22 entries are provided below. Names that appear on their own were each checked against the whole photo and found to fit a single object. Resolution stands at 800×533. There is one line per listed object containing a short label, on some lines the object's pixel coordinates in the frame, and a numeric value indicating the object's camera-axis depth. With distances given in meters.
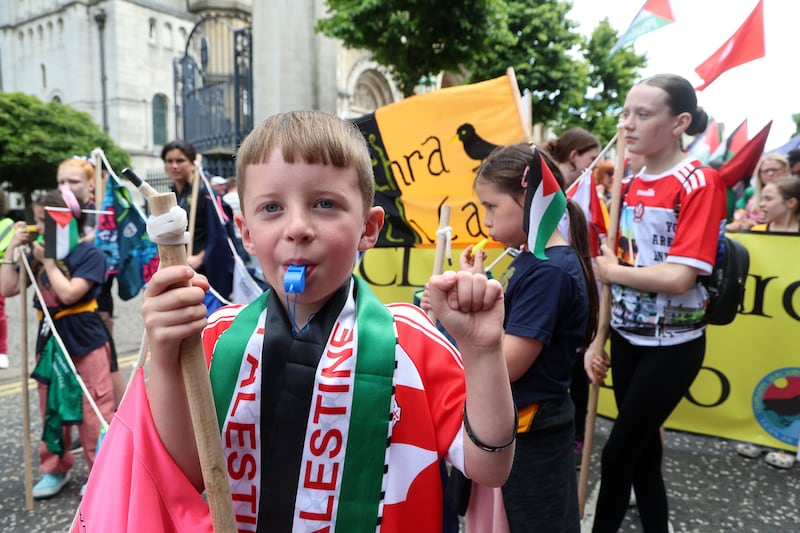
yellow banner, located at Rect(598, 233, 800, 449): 3.81
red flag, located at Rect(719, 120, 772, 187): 2.43
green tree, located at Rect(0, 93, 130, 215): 26.98
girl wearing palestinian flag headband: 1.82
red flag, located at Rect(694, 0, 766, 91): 2.75
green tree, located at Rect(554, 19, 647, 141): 24.67
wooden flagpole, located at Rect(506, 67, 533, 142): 3.45
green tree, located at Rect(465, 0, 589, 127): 17.03
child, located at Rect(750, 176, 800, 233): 3.92
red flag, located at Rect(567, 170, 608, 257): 3.25
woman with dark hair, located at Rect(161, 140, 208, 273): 4.27
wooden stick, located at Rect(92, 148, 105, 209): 3.61
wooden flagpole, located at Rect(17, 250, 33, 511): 3.05
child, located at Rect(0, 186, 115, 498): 3.25
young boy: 1.07
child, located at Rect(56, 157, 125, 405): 3.83
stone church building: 26.88
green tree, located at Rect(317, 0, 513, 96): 11.43
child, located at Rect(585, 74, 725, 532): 2.24
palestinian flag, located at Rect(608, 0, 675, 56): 2.93
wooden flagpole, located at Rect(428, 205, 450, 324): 2.04
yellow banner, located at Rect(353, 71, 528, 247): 3.73
